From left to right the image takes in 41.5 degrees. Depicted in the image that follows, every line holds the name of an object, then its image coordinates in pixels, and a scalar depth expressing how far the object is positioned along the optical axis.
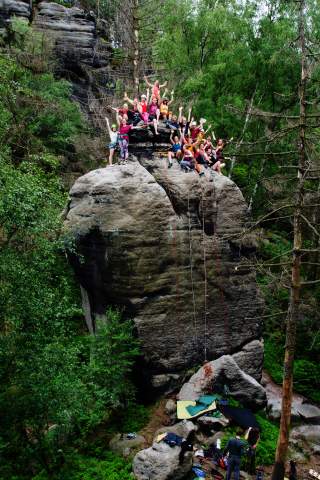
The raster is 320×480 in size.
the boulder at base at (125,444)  11.24
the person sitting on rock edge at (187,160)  14.92
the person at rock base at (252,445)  11.06
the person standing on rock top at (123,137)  14.39
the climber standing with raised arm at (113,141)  14.50
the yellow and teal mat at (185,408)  11.99
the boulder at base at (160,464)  9.92
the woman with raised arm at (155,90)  15.15
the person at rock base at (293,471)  10.84
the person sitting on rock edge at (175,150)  14.97
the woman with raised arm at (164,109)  15.60
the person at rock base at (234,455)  9.91
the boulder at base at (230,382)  13.25
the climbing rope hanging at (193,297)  14.14
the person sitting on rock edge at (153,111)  15.30
